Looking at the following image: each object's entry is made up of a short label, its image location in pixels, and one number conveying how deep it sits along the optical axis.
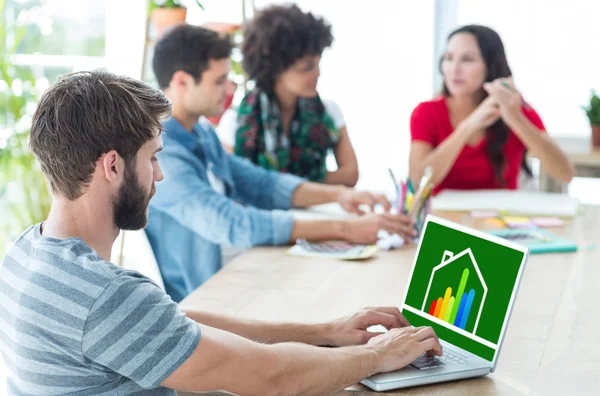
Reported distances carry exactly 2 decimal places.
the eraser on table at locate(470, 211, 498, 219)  2.54
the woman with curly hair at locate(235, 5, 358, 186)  3.04
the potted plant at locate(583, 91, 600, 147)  3.89
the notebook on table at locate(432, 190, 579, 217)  2.60
